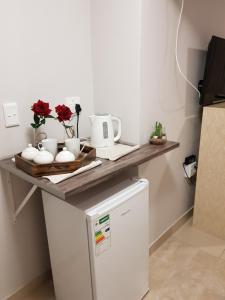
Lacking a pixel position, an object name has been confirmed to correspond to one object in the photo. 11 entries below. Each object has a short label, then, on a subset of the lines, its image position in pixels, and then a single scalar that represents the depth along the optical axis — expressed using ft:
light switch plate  4.03
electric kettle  4.55
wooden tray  3.43
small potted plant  4.82
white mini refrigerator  3.65
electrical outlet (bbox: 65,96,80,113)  4.85
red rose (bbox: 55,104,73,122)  3.85
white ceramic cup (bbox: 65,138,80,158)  3.95
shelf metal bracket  4.28
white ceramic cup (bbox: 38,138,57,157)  3.93
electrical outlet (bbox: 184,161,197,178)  6.82
